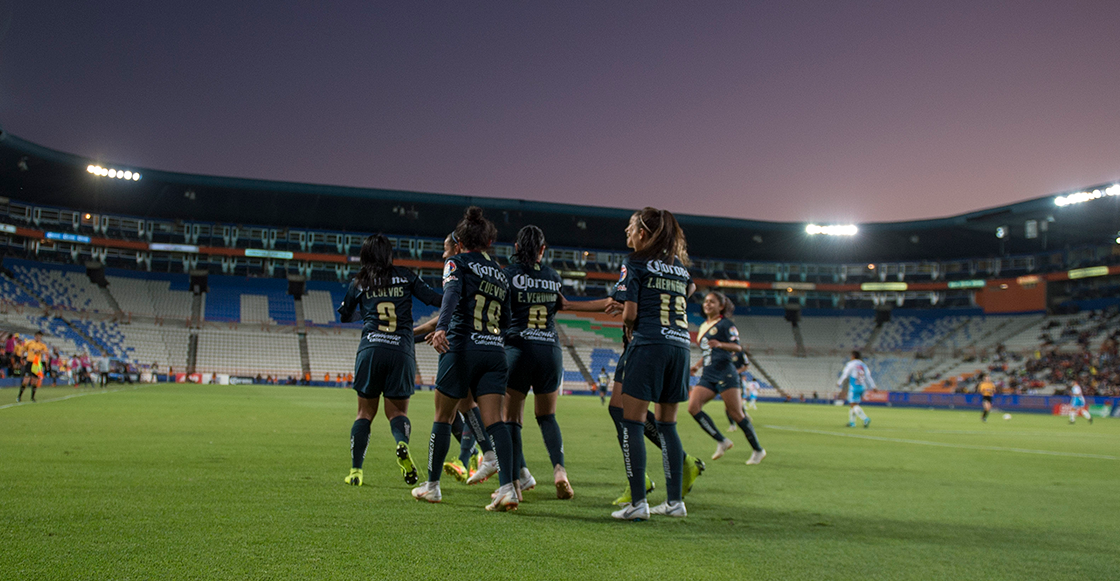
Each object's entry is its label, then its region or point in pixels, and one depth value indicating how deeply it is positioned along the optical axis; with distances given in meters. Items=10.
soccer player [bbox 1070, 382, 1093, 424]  27.50
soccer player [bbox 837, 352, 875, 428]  19.17
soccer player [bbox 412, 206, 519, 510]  5.49
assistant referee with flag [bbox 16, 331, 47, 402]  17.44
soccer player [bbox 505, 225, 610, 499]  6.24
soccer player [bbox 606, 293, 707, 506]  5.59
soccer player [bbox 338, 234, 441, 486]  6.36
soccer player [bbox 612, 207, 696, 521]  5.32
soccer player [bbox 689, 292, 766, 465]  9.70
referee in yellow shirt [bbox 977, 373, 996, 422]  27.47
